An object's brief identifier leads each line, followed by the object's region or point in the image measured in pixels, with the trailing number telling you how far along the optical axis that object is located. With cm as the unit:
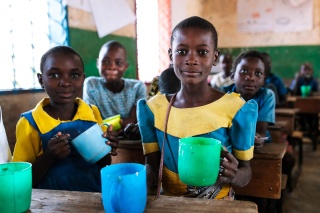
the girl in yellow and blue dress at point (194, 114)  113
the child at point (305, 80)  573
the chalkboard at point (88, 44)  267
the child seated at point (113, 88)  240
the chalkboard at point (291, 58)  629
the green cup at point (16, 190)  73
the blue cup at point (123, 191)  68
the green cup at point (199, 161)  80
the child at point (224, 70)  425
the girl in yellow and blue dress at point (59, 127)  123
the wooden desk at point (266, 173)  158
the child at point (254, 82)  193
